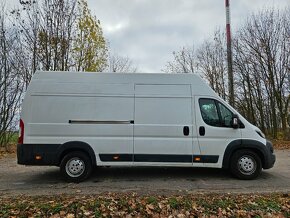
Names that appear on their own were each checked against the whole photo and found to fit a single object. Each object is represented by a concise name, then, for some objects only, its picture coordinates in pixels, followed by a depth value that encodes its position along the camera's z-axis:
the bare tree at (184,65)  24.78
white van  6.33
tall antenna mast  16.38
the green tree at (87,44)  17.36
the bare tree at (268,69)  18.78
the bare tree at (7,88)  15.69
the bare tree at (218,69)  21.75
